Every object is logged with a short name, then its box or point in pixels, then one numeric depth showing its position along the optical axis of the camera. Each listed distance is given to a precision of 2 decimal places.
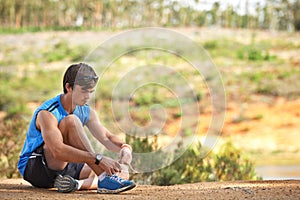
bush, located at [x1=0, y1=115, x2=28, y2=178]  14.06
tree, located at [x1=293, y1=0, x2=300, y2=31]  76.40
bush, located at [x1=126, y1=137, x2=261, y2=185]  12.83
